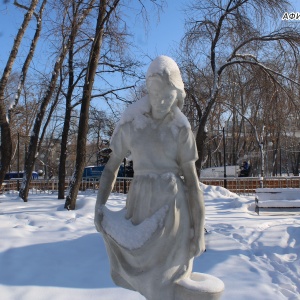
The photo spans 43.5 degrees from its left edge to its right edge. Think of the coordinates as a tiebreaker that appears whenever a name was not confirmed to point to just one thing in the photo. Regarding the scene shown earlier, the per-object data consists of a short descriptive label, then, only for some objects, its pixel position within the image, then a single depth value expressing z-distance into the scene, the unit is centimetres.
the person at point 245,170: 2600
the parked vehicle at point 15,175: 3269
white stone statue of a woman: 234
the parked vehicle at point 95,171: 2317
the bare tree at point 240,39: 905
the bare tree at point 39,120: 1163
